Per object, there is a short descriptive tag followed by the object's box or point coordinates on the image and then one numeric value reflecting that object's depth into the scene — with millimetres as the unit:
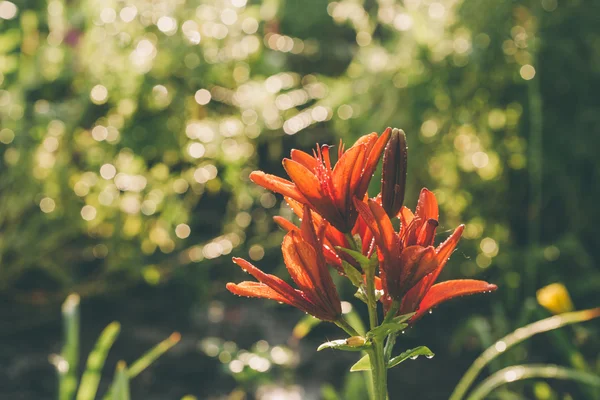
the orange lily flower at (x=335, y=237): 1013
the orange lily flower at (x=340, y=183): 978
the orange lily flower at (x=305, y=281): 983
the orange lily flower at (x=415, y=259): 964
